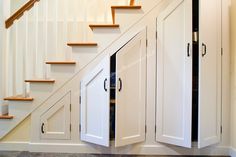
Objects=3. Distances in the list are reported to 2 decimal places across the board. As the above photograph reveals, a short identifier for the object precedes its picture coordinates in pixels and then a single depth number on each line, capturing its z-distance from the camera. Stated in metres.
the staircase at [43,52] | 2.54
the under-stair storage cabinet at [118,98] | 2.41
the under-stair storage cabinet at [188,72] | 2.35
